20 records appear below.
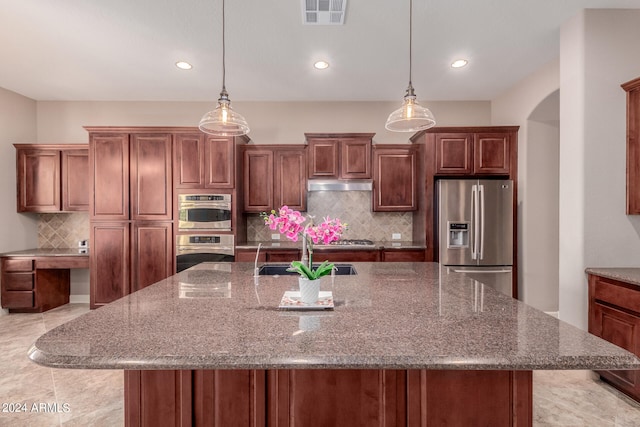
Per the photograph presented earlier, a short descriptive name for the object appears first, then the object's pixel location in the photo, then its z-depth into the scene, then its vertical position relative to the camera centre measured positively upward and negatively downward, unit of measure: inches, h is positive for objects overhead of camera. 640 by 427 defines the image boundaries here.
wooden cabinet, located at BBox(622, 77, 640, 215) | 98.7 +20.4
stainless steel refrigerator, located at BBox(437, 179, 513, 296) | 155.0 -6.4
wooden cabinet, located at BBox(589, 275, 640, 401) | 86.2 -28.9
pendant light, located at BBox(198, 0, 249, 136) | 88.4 +26.1
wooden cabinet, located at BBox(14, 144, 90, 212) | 175.2 +18.5
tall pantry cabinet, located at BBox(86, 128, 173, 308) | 165.0 +1.0
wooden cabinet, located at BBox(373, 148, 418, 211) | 175.3 +18.2
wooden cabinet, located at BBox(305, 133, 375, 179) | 173.6 +30.6
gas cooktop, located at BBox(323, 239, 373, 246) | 170.0 -15.3
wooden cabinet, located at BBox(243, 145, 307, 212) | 176.7 +19.3
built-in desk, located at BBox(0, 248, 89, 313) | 165.6 -30.7
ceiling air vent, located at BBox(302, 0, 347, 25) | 98.1 +62.5
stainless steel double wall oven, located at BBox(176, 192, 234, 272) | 163.5 -8.9
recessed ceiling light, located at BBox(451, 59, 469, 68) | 138.3 +64.0
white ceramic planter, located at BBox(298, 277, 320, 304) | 61.7 -14.3
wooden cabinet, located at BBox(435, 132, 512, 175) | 160.7 +28.9
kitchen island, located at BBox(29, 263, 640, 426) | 40.1 -17.5
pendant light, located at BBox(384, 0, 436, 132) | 86.5 +26.6
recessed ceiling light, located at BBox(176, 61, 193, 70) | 139.6 +63.2
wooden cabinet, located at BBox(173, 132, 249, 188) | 164.6 +25.9
